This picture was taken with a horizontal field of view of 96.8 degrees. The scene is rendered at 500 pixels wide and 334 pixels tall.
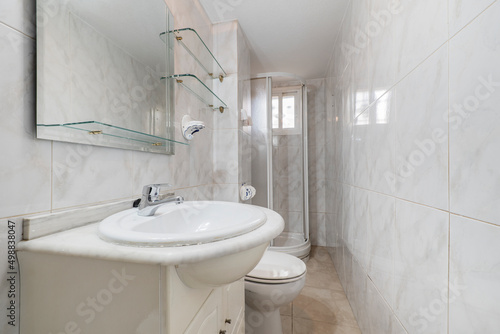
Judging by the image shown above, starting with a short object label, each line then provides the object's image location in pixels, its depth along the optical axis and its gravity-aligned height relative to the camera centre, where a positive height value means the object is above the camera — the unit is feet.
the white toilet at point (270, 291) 3.78 -2.13
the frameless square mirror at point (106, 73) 2.00 +1.07
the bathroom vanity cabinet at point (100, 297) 1.50 -0.94
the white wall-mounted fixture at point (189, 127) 4.06 +0.73
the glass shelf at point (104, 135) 2.02 +0.35
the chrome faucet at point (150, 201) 2.42 -0.38
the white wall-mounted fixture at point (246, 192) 5.63 -0.65
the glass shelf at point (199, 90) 3.97 +1.56
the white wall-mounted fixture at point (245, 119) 5.91 +1.34
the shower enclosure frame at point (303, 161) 7.54 +0.20
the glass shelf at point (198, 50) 4.00 +2.42
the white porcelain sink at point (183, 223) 1.50 -0.52
